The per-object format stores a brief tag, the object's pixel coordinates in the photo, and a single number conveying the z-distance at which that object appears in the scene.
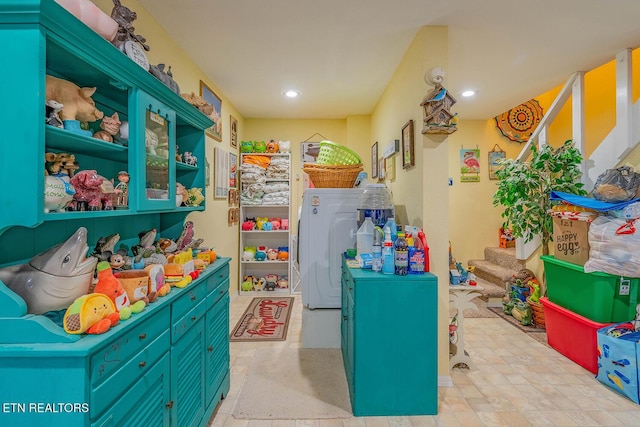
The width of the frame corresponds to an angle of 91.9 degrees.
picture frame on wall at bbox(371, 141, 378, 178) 4.07
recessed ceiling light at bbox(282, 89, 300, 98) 3.58
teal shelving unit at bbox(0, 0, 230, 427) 0.89
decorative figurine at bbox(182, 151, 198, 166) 2.02
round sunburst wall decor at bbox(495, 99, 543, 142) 4.69
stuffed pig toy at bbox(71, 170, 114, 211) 1.12
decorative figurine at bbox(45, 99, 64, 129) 1.03
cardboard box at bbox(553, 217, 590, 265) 2.55
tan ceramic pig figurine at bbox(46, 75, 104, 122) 1.10
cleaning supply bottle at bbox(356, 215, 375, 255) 2.22
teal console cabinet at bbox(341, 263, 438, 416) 1.89
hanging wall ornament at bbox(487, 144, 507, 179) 4.72
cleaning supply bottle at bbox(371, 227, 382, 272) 2.02
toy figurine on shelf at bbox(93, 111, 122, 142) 1.28
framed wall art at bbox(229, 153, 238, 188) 4.04
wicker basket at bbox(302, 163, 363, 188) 2.82
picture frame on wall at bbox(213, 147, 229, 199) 3.51
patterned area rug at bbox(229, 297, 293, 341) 3.12
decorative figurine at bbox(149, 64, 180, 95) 1.55
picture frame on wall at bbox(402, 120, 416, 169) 2.44
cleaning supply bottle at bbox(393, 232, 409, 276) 1.90
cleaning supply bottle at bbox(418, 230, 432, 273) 2.01
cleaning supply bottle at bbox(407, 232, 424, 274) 1.94
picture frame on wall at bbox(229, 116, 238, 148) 4.12
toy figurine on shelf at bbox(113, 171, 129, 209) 1.31
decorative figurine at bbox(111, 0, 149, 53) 1.36
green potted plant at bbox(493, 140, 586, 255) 2.95
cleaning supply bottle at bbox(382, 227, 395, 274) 1.96
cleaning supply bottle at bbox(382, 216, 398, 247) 2.06
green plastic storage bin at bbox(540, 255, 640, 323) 2.34
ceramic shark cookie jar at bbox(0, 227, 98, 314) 1.01
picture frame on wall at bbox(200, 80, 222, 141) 3.09
